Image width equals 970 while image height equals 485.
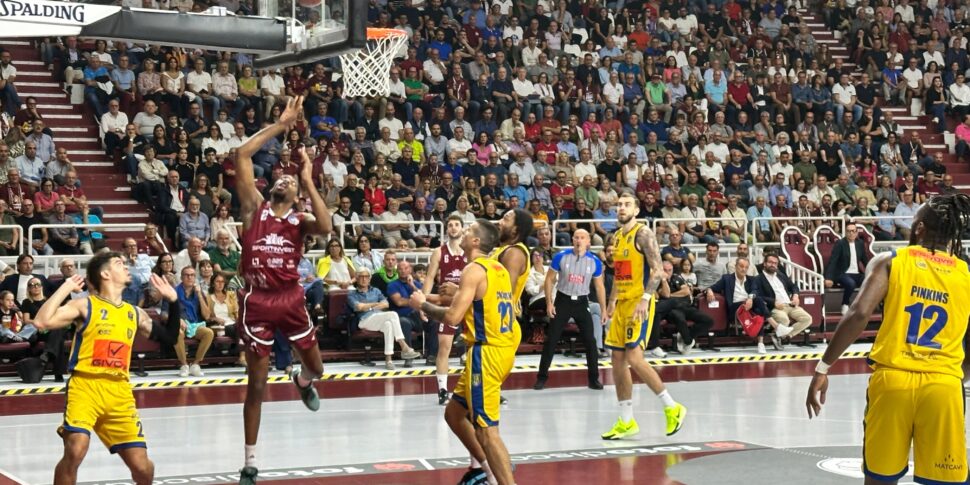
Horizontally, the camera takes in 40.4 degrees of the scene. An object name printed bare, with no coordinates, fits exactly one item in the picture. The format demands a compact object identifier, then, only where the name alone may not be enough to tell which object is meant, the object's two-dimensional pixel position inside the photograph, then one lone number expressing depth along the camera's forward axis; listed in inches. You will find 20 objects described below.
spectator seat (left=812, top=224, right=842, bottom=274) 794.8
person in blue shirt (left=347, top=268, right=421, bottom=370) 622.2
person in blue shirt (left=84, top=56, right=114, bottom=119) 771.4
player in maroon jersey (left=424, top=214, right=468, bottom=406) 507.8
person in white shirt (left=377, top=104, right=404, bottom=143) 831.7
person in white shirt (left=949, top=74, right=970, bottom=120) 1071.0
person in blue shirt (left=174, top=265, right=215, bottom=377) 592.4
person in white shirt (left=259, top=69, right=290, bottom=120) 803.4
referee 557.3
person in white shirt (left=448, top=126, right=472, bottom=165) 836.6
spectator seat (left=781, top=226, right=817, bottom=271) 791.6
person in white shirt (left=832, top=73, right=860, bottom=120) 1017.7
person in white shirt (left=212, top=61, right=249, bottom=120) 794.2
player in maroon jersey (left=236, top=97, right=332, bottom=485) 333.4
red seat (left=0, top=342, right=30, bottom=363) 568.7
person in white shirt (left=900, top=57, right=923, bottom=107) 1088.8
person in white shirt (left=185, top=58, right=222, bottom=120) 786.8
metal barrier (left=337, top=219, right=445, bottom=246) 692.5
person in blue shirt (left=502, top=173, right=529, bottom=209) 804.6
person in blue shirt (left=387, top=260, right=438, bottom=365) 632.4
